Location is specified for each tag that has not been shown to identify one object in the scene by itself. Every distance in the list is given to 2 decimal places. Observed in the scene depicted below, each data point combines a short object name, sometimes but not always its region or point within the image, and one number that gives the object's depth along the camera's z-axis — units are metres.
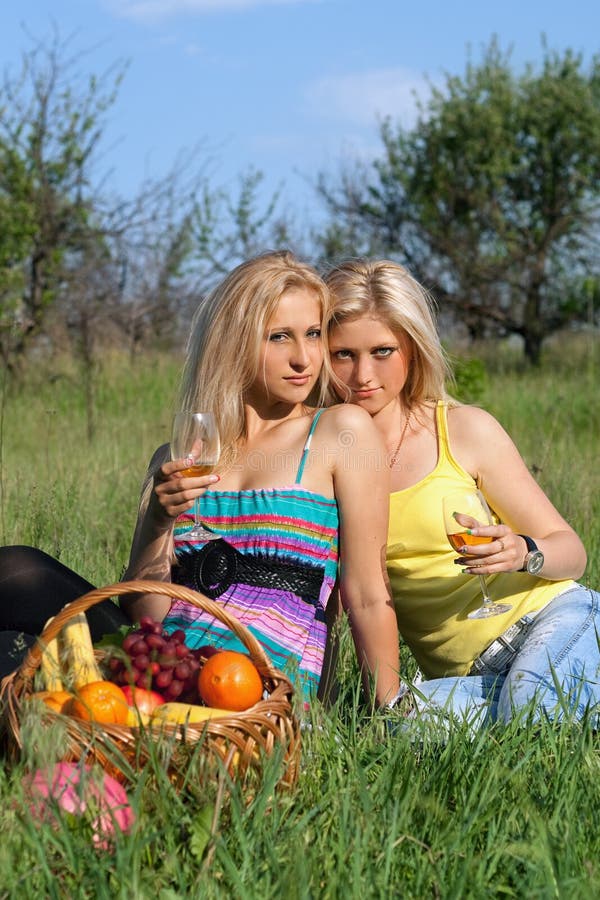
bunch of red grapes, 4.83
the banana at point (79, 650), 4.83
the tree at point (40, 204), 24.58
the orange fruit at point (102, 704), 4.48
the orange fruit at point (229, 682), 4.72
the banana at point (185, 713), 4.54
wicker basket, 4.29
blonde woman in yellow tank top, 6.48
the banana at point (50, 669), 4.49
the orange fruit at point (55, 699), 4.59
